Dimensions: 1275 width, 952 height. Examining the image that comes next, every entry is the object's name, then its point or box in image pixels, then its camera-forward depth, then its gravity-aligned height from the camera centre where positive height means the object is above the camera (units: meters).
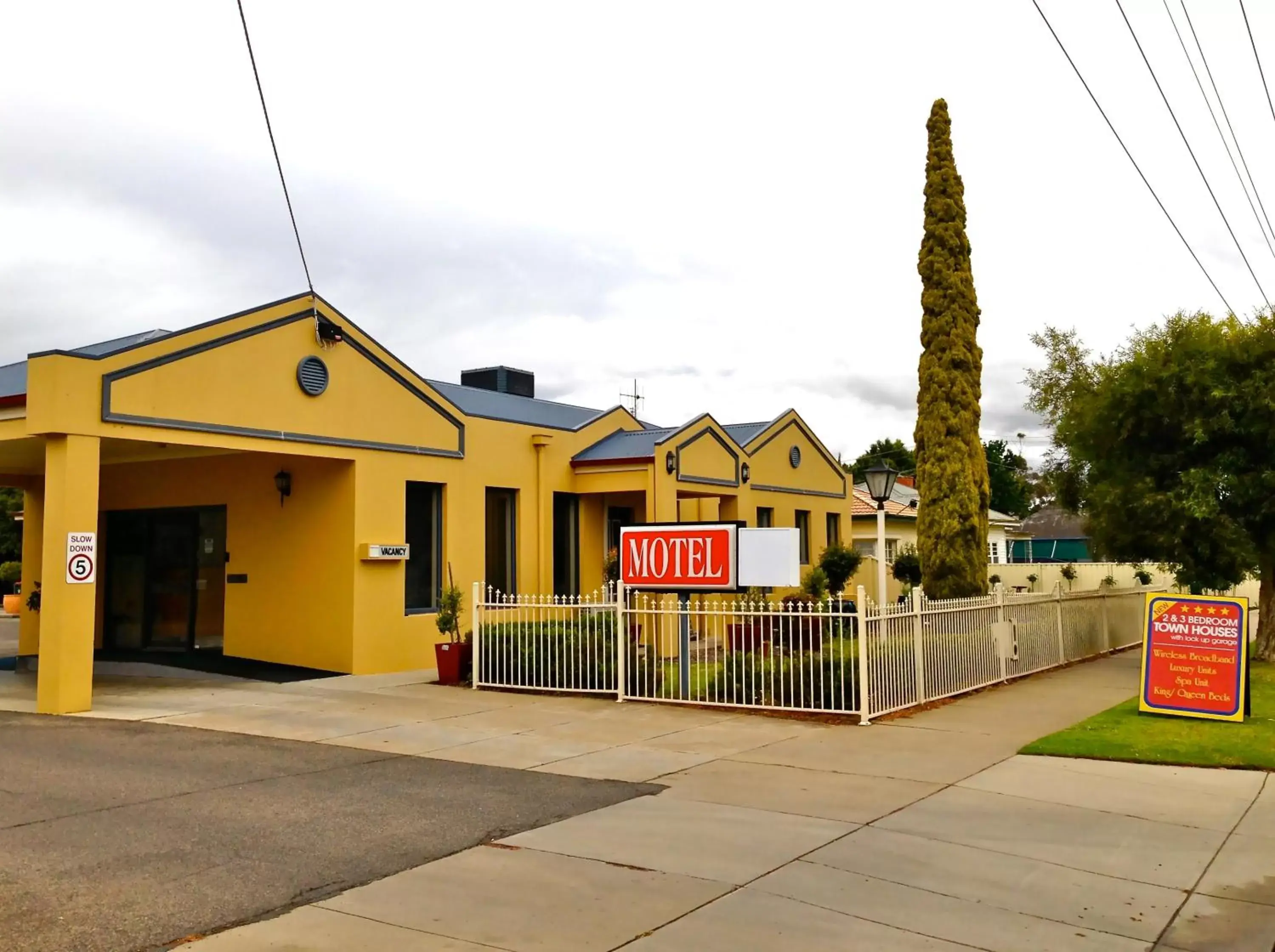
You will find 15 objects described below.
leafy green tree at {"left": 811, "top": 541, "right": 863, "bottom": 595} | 24.78 +0.15
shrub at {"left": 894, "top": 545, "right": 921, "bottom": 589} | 29.52 +0.05
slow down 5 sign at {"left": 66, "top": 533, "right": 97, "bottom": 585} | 11.99 +0.24
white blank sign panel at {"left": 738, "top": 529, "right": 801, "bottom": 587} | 12.55 +0.18
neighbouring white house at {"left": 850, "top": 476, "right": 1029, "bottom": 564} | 36.56 +1.55
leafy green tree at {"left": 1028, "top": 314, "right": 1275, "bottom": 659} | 15.23 +1.67
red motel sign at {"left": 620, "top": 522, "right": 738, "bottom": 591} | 12.96 +0.20
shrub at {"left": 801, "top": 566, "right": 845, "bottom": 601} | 20.09 -0.22
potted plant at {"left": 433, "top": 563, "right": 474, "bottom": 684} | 14.80 -0.97
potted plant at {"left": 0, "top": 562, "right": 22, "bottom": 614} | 33.25 -0.11
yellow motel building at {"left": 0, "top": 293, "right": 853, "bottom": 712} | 12.40 +1.38
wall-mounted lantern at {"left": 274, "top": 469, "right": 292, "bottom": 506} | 16.30 +1.40
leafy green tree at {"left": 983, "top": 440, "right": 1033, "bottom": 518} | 75.12 +5.54
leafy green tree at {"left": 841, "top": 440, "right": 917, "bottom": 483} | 77.16 +7.98
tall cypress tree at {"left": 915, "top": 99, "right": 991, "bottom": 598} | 17.75 +2.47
